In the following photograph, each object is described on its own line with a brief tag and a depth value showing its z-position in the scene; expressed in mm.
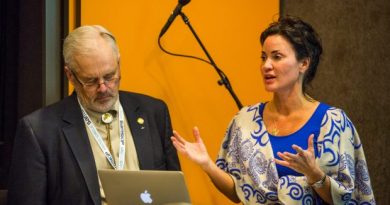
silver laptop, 3779
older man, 4430
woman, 4508
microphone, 5418
